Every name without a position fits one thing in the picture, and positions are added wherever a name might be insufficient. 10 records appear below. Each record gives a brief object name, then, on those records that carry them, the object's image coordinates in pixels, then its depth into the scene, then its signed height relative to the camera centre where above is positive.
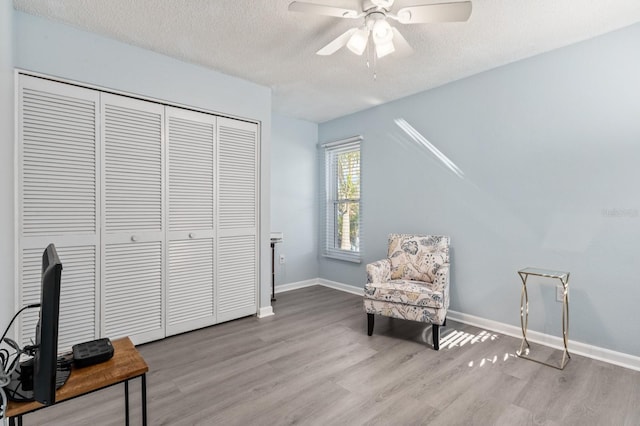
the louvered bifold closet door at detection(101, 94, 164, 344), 2.64 -0.06
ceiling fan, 1.84 +1.18
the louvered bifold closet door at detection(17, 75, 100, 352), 2.29 +0.11
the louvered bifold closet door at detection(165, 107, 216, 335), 2.99 -0.06
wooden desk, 1.05 -0.62
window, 4.63 +0.20
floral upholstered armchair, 2.77 -0.68
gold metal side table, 2.48 -0.81
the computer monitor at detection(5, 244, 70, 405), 0.92 -0.36
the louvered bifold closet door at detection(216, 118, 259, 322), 3.31 -0.08
